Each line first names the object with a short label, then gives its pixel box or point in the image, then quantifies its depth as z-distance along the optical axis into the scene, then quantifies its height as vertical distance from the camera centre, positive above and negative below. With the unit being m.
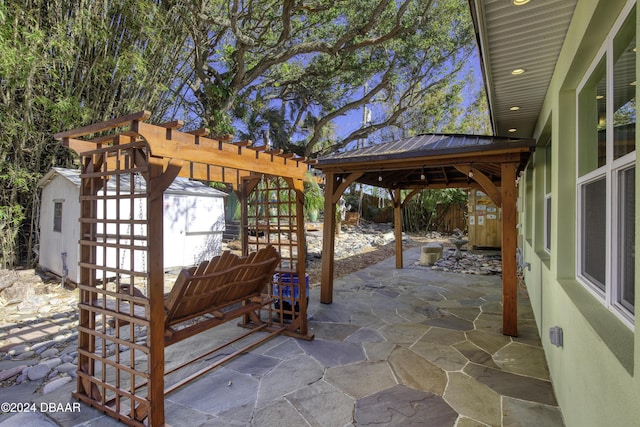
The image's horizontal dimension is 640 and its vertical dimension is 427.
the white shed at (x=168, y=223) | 5.91 -0.18
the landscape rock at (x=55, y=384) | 2.63 -1.45
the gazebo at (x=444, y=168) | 3.71 +0.70
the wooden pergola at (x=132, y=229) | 2.09 -0.10
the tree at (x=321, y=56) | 7.87 +5.04
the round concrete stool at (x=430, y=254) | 8.25 -1.03
